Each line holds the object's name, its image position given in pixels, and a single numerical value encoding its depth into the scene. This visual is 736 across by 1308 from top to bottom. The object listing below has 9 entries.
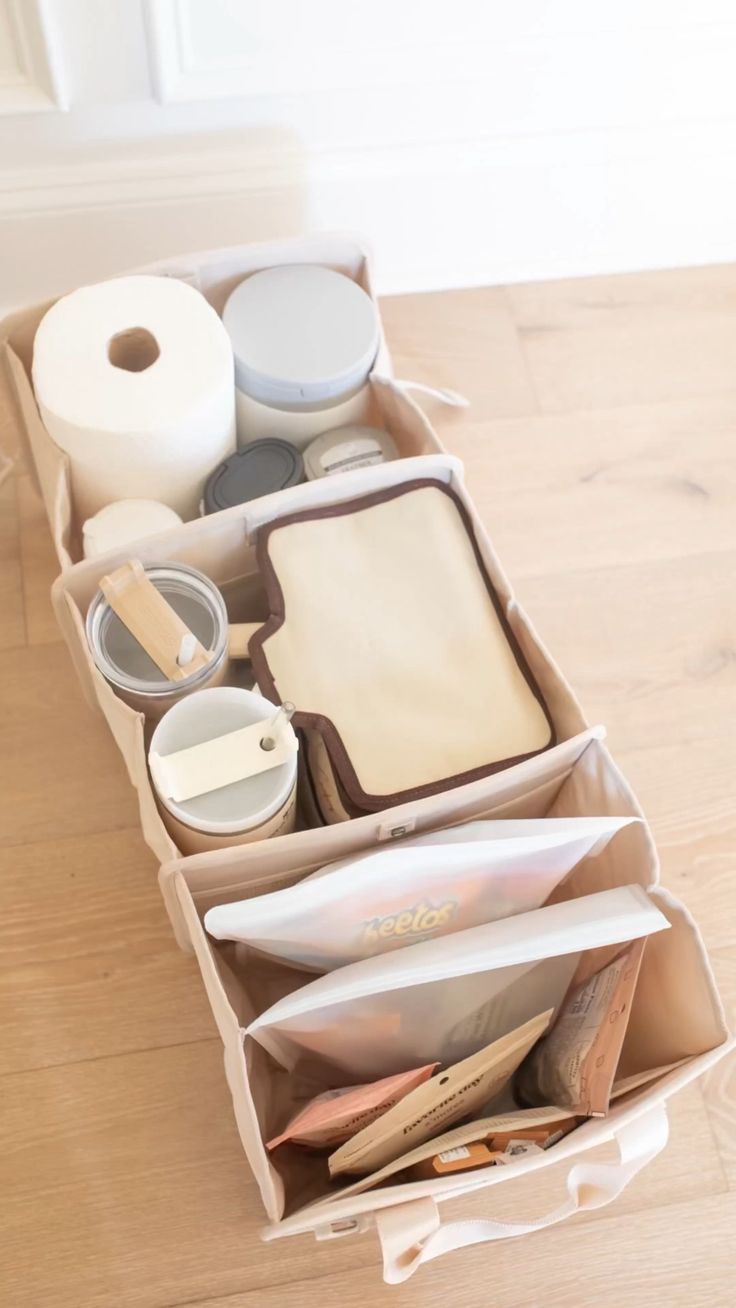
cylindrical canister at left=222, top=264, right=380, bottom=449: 0.92
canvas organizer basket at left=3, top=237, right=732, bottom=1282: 0.70
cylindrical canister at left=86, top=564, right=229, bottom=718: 0.78
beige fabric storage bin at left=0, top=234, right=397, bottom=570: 0.87
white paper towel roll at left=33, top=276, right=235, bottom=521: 0.84
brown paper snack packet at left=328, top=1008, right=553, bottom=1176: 0.72
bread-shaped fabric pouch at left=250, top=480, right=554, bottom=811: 0.77
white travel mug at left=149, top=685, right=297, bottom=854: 0.74
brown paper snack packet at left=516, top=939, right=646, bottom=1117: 0.72
